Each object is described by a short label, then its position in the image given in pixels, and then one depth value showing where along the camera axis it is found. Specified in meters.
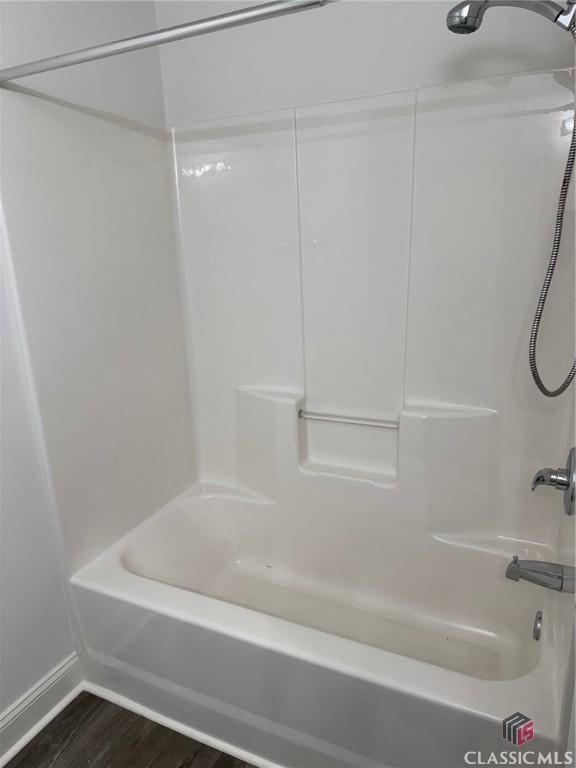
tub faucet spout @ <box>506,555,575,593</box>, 1.09
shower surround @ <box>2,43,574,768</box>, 1.33
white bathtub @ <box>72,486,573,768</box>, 1.16
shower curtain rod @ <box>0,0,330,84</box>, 1.02
